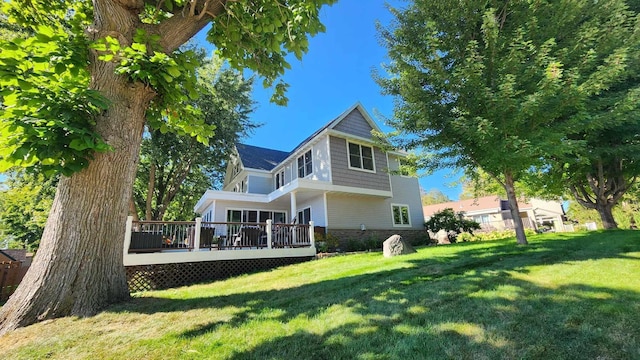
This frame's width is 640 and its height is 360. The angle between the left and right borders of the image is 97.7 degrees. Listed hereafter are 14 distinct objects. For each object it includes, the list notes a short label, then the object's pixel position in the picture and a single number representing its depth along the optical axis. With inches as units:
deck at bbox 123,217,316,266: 325.4
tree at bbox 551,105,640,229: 292.8
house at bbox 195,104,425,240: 539.2
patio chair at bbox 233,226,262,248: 389.1
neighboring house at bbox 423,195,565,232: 1074.2
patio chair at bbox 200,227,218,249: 366.2
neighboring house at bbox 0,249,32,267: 488.3
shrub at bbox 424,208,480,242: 623.2
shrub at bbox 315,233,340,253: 463.5
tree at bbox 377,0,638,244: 255.1
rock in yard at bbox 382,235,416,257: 328.8
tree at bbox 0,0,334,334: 134.7
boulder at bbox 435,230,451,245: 663.8
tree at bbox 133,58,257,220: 641.6
